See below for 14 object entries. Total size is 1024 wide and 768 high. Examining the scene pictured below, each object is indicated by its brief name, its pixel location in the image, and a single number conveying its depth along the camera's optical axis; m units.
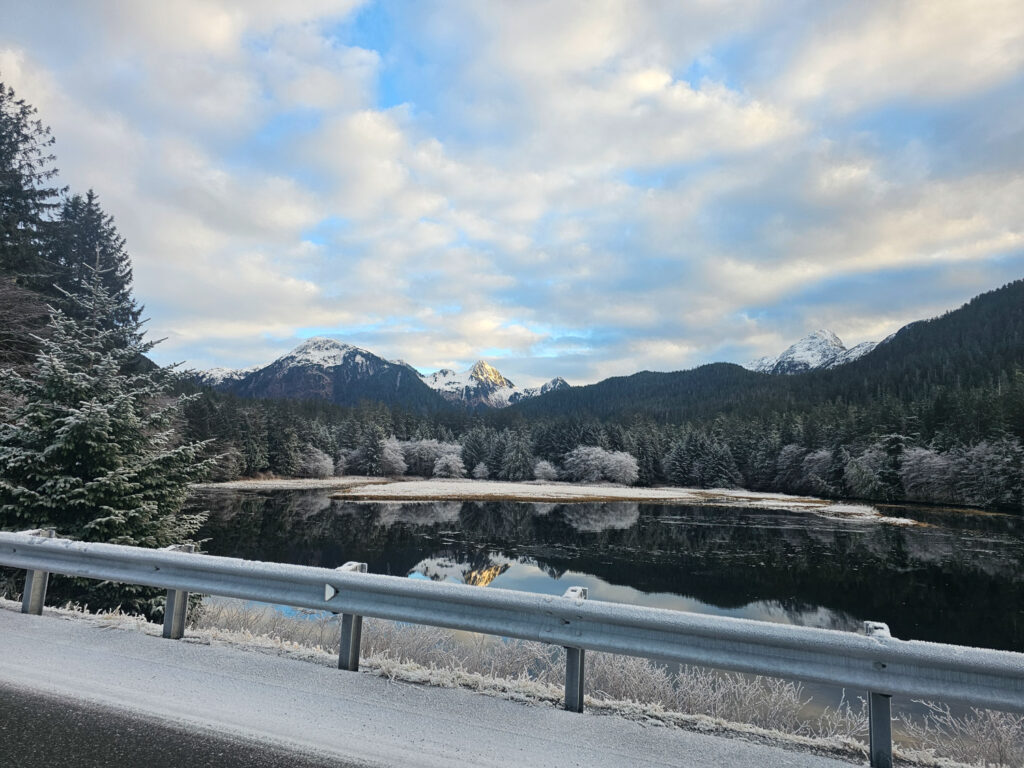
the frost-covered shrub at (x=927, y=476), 54.12
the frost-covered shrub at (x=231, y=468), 63.81
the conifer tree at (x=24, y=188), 22.45
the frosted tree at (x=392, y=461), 93.19
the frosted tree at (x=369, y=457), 92.75
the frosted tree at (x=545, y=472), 87.19
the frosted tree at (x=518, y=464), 87.44
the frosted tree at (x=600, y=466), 82.25
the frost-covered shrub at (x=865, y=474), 60.31
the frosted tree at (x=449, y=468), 90.38
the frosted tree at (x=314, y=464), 83.12
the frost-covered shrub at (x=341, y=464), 91.31
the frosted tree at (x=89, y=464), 8.60
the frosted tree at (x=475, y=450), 93.33
